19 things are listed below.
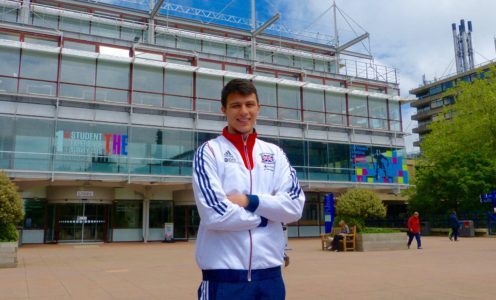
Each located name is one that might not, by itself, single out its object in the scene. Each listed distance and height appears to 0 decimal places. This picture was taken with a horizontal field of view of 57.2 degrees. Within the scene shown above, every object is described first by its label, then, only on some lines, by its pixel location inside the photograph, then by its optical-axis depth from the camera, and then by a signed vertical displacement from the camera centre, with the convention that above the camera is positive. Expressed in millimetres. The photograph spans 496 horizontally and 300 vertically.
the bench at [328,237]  19405 -920
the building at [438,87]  82500 +23908
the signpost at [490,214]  27466 +74
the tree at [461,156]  30375 +4462
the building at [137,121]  24328 +5788
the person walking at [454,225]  24475 -521
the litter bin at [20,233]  23991 -866
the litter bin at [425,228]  32341 -892
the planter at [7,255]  13055 -1090
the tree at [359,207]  19078 +356
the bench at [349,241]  18578 -1040
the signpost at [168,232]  27062 -946
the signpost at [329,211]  22203 +205
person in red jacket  19734 -501
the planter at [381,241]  18562 -1065
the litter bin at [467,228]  28453 -793
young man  2576 +56
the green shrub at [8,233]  13650 -490
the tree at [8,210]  13359 +196
